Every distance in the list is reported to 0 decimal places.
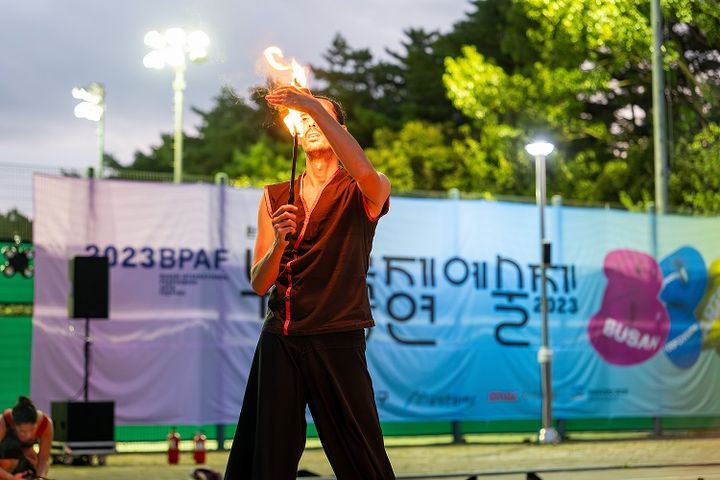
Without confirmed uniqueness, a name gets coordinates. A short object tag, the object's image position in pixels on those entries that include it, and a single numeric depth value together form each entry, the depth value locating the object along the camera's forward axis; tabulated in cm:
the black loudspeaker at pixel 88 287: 1394
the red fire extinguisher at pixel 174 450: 1454
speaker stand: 1424
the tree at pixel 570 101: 2489
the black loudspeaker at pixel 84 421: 1375
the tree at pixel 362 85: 4594
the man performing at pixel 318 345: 377
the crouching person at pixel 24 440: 942
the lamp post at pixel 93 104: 2616
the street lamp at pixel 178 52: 1995
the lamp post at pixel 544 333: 1688
